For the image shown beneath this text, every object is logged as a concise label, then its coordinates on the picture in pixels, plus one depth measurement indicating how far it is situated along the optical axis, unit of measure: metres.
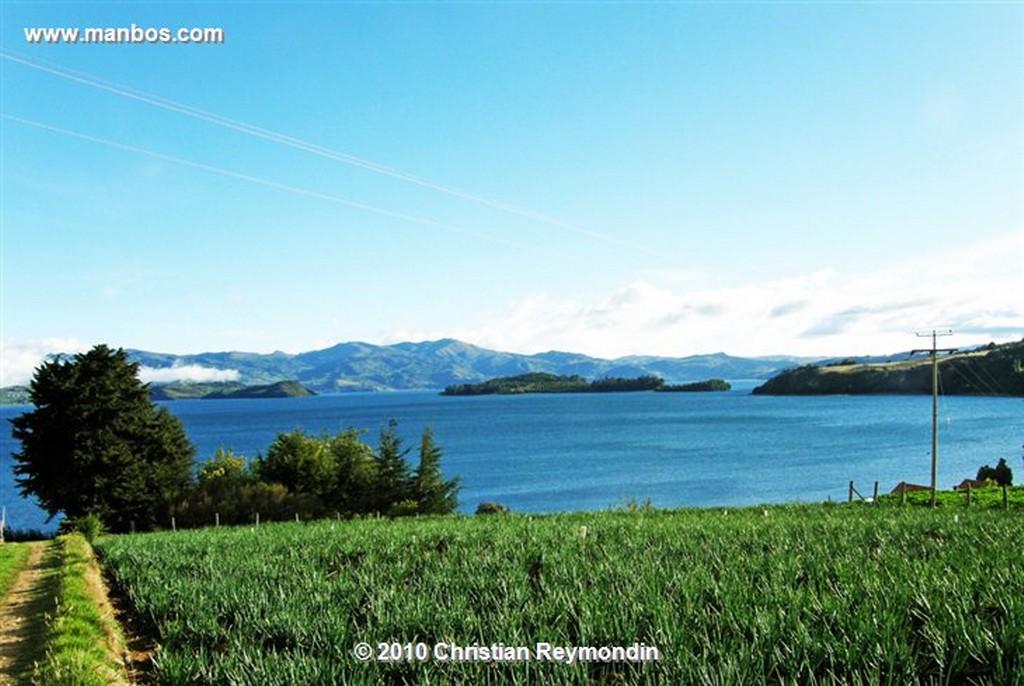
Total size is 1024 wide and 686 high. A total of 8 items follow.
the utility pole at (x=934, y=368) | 39.61
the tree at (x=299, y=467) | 51.78
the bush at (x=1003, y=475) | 47.34
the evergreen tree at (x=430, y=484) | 58.12
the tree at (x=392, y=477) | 58.83
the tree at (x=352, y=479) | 55.28
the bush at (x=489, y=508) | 46.12
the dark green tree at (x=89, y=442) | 38.88
